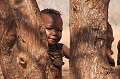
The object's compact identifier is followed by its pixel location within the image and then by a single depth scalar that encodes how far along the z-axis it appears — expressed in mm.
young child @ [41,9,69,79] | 2699
